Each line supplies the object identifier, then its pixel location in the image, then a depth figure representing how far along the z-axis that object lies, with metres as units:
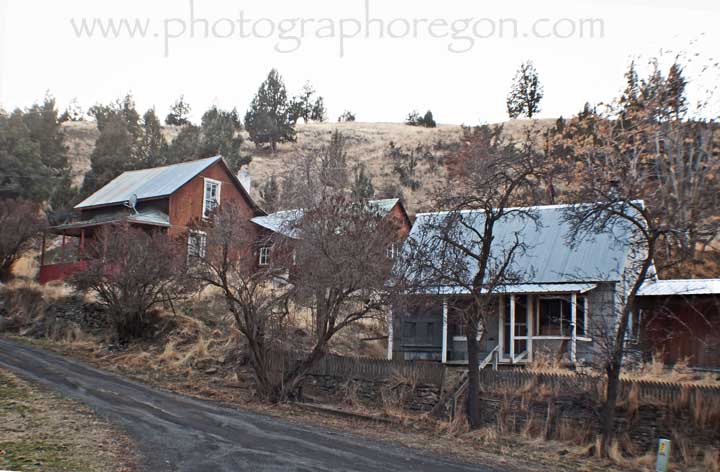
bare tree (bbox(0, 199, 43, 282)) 27.61
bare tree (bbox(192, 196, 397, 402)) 15.67
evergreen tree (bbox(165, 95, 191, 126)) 75.38
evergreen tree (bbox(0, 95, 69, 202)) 36.19
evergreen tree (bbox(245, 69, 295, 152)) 60.19
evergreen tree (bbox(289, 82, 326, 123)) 73.44
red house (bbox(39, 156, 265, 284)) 28.67
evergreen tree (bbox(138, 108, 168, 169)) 40.88
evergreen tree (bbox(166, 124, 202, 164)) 42.31
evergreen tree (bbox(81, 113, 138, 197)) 38.59
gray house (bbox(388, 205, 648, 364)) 18.98
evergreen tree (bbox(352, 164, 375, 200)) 38.66
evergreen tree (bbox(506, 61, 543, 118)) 70.00
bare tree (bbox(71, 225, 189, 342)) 20.84
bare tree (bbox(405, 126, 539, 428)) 14.37
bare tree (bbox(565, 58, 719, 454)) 12.72
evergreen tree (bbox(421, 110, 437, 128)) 78.88
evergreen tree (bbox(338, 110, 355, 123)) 88.06
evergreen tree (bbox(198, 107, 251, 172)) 44.03
